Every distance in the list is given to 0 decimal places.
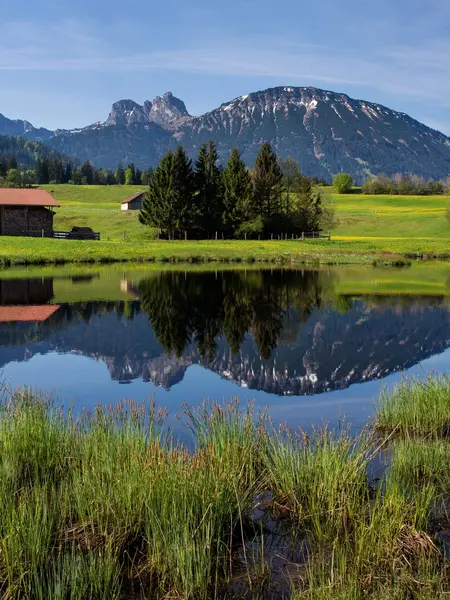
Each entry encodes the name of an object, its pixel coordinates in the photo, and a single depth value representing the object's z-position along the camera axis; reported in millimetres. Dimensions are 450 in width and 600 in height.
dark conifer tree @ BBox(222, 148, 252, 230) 81438
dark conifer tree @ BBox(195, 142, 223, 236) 81250
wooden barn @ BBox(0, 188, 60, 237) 71375
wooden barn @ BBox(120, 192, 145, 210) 122875
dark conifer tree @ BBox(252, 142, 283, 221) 84750
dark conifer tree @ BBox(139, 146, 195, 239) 77250
